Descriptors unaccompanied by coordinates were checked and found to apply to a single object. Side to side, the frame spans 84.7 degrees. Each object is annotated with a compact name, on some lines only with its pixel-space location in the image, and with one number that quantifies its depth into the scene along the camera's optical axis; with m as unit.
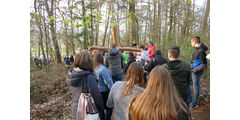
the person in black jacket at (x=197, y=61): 3.37
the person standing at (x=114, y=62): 4.31
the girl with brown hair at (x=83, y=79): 2.23
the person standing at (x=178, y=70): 2.76
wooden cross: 3.72
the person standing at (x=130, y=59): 6.13
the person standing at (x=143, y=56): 5.86
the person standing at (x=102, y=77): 3.11
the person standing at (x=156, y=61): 4.36
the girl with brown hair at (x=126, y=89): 1.76
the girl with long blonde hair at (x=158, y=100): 1.27
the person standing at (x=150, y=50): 5.96
